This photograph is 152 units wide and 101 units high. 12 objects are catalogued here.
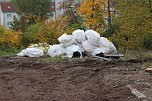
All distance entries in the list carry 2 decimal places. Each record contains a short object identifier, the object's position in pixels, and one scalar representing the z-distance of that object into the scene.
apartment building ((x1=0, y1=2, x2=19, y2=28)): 95.17
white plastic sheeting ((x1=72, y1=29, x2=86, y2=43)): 15.60
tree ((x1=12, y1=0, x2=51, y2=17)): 52.62
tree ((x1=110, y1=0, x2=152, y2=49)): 16.69
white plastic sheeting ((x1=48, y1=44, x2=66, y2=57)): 15.70
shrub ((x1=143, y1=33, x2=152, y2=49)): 18.02
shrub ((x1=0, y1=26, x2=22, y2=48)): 21.80
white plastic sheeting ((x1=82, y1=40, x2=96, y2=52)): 15.41
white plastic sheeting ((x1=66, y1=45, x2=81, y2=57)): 15.39
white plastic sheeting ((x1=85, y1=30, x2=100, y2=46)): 15.41
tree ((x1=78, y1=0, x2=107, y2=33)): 24.22
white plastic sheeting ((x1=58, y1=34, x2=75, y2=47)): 15.71
